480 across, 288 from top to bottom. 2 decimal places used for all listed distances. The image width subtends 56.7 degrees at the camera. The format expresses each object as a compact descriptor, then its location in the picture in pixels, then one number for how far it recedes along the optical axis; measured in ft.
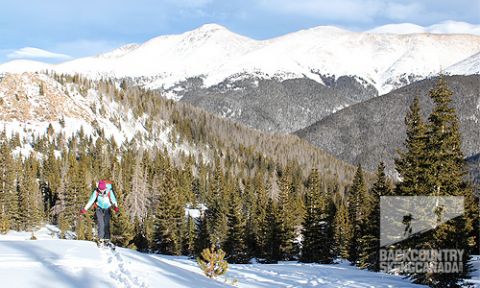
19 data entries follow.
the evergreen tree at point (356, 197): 170.13
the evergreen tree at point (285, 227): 154.40
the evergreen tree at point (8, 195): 196.73
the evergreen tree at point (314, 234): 148.46
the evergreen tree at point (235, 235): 157.69
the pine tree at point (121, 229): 147.95
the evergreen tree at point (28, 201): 199.93
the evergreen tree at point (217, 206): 201.48
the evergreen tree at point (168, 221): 170.81
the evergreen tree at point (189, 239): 183.11
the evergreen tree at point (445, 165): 69.31
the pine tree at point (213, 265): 58.85
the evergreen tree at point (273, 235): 154.20
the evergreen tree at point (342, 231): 165.46
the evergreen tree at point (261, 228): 160.56
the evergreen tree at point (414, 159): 75.26
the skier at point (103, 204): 51.01
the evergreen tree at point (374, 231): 100.67
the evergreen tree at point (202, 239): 166.20
